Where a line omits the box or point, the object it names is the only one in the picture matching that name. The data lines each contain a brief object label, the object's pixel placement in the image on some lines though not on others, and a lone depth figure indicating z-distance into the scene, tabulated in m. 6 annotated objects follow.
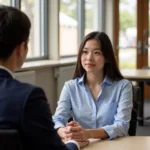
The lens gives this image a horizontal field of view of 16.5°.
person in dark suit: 1.48
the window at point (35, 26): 7.47
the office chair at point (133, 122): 3.22
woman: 3.08
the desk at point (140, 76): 6.59
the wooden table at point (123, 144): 2.39
